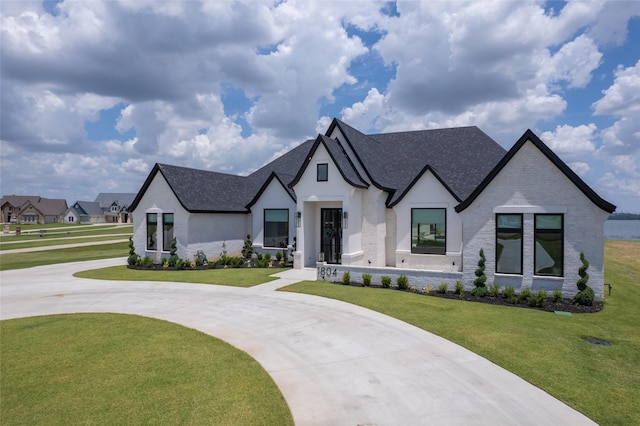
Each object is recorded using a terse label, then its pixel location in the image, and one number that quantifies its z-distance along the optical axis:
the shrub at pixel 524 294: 13.76
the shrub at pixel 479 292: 14.53
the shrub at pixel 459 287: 14.89
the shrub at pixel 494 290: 14.41
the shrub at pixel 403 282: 15.86
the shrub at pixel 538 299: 13.30
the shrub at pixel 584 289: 13.18
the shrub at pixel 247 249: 25.24
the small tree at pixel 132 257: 23.23
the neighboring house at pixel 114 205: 106.00
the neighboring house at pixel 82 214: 106.19
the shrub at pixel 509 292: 14.02
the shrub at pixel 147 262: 22.92
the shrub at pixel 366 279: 16.59
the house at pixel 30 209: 103.50
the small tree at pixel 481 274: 14.87
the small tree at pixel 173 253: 22.56
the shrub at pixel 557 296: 13.65
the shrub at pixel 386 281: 16.17
